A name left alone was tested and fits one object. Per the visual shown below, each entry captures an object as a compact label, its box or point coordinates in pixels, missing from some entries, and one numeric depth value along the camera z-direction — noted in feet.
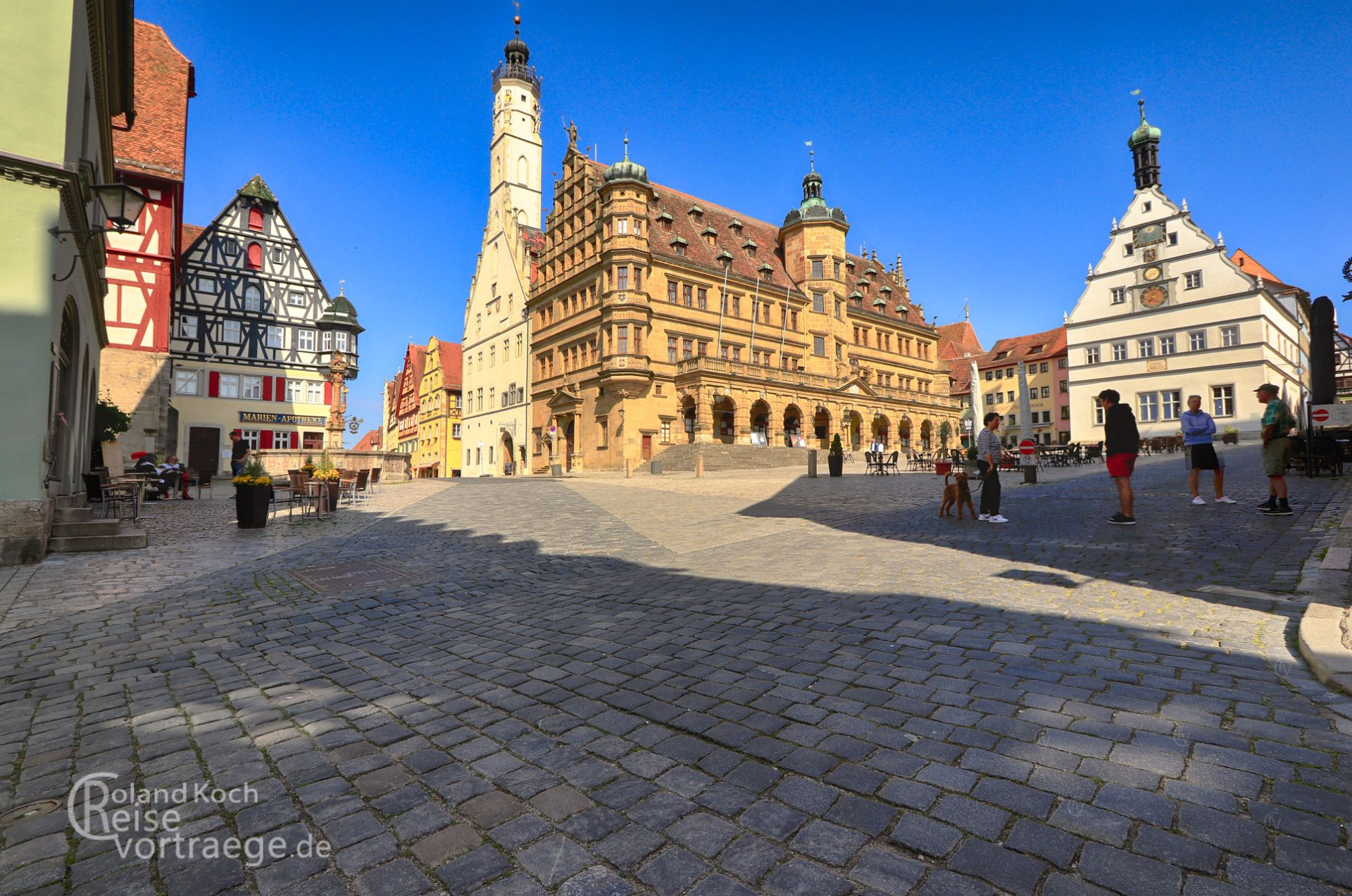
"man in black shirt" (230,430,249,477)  52.70
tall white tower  159.84
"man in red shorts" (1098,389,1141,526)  29.53
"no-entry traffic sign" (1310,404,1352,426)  37.96
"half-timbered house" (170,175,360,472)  112.16
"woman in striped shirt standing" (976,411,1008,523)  34.06
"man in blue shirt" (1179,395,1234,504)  34.12
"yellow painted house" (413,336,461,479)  209.26
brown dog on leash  34.94
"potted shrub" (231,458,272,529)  37.73
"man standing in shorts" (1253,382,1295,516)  29.91
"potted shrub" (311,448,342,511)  45.24
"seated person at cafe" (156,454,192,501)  62.80
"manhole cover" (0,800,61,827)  7.66
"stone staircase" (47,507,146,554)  29.25
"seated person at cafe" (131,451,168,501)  58.75
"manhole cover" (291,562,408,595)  22.05
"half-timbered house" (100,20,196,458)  77.15
